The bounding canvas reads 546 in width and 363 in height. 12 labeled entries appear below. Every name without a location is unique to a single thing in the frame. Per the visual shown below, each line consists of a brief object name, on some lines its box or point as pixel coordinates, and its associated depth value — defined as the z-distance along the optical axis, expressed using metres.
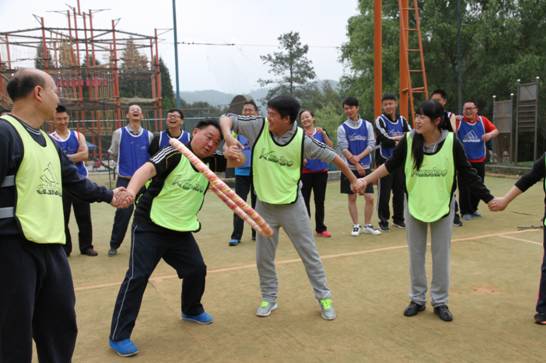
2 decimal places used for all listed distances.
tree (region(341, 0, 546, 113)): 23.73
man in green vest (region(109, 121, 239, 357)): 3.98
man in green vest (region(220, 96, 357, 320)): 4.60
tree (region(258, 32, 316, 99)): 51.62
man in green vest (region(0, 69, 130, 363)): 2.82
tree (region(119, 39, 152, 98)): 19.48
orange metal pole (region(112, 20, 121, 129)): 18.77
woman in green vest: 4.49
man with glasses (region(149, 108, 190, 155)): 7.30
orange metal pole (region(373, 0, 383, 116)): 13.46
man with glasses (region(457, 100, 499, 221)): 9.25
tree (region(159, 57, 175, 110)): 51.05
